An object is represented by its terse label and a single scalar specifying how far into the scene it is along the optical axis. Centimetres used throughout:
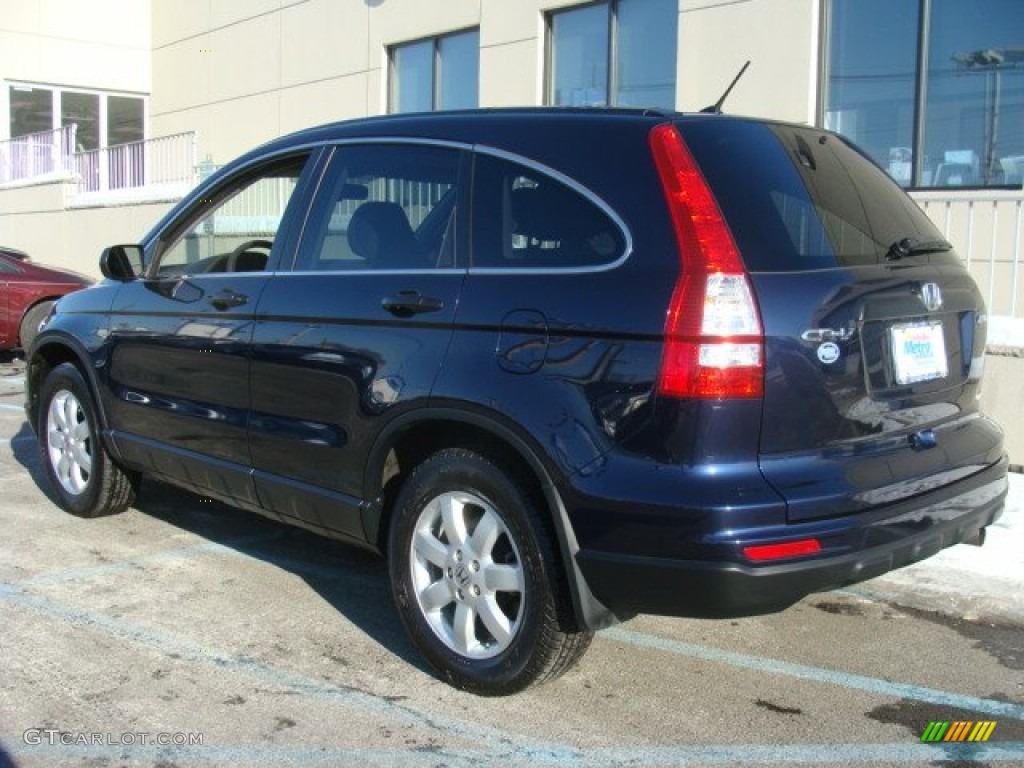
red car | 1269
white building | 868
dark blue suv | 310
